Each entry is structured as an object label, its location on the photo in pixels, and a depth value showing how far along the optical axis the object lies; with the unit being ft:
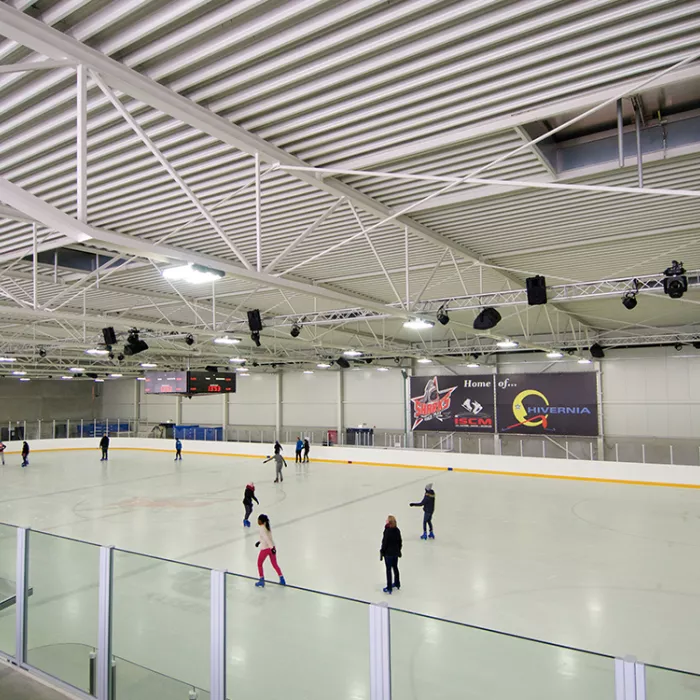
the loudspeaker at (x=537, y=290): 40.37
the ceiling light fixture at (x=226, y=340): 52.67
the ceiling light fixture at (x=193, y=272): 24.34
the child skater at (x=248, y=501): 43.50
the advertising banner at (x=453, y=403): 103.40
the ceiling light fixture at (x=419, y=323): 46.91
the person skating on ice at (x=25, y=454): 86.79
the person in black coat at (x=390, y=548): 28.60
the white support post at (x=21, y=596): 17.92
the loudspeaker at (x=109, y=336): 67.15
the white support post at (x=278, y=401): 139.54
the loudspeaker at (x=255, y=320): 54.49
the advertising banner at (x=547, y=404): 94.89
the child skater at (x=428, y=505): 39.14
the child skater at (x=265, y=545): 29.04
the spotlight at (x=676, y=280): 35.63
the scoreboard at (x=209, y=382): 84.23
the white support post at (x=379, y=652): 12.09
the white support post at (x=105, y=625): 15.94
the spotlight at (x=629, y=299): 42.75
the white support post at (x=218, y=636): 14.14
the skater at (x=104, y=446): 95.85
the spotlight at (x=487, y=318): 48.75
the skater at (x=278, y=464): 67.02
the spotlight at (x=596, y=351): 90.38
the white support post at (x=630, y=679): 10.01
